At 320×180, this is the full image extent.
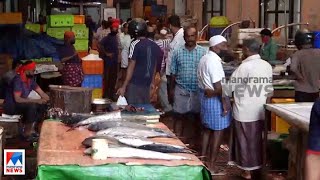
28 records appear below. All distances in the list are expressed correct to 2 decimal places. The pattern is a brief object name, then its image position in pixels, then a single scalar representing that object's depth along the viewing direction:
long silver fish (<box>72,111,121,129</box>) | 6.33
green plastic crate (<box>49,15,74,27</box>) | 15.21
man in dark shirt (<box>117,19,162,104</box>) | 8.87
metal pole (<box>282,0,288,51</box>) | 14.95
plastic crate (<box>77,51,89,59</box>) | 14.53
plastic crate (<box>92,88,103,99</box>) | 12.59
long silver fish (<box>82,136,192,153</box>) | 5.19
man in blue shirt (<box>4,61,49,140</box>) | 9.60
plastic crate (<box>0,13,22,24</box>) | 13.63
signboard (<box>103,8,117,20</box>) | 25.31
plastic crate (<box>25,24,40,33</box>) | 16.42
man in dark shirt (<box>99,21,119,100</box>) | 14.14
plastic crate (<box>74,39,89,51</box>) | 14.83
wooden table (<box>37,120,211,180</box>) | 4.78
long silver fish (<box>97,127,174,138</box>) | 5.63
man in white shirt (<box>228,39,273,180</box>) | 7.99
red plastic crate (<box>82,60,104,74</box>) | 12.90
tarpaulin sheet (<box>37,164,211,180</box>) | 4.77
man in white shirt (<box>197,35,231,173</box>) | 8.22
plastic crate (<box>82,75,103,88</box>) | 12.82
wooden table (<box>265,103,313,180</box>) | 6.67
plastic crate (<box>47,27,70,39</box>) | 15.25
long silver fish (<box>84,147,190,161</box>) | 5.00
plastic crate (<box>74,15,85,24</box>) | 15.48
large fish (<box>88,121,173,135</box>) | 5.98
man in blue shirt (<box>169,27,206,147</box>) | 8.81
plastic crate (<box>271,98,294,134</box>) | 9.07
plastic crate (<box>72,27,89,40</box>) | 14.85
